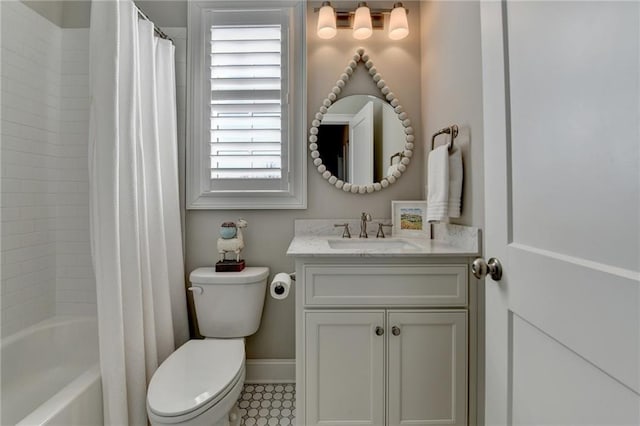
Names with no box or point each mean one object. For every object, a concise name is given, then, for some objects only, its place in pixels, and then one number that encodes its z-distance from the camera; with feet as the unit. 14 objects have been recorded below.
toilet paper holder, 4.38
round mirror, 6.12
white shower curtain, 3.99
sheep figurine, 5.56
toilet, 3.48
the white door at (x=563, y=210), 1.52
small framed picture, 5.70
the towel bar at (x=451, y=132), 4.70
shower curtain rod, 5.68
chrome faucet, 5.86
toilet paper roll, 4.35
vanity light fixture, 5.80
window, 6.11
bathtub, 3.81
